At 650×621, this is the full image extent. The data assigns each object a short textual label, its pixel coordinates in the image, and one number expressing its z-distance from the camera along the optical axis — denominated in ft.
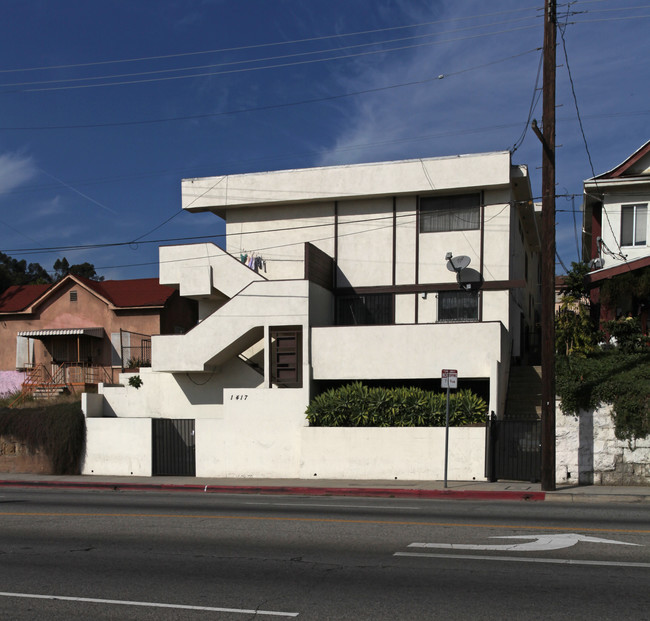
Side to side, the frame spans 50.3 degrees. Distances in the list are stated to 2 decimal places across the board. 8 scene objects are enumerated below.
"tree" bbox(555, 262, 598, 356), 73.26
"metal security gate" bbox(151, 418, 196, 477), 70.28
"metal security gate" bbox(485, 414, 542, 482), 58.49
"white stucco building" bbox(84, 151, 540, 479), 66.80
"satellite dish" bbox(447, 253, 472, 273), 76.95
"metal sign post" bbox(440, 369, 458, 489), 56.43
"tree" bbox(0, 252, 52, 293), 186.50
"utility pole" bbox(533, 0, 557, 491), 53.88
